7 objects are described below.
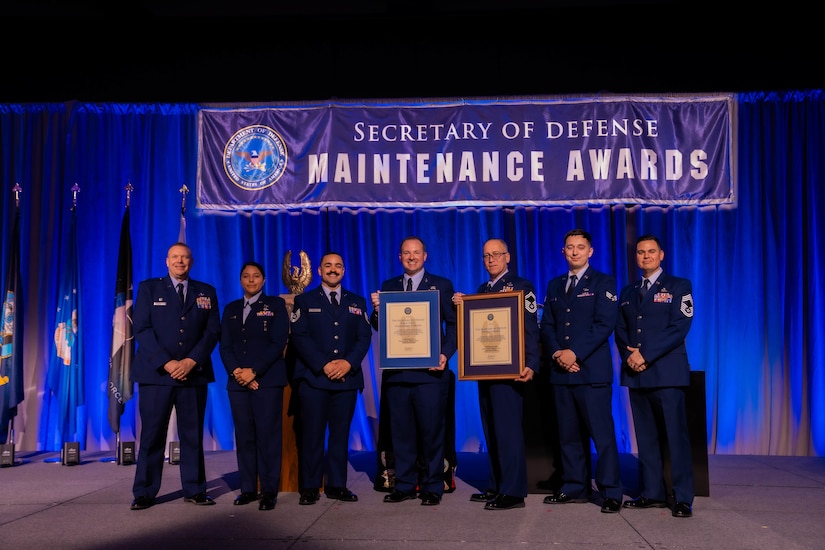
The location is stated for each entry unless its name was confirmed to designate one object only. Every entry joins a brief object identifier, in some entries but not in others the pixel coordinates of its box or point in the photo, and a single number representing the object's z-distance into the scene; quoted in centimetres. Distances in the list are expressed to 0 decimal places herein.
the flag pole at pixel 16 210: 690
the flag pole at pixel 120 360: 652
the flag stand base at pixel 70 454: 621
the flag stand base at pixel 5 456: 614
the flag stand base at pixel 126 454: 626
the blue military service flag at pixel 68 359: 712
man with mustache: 459
